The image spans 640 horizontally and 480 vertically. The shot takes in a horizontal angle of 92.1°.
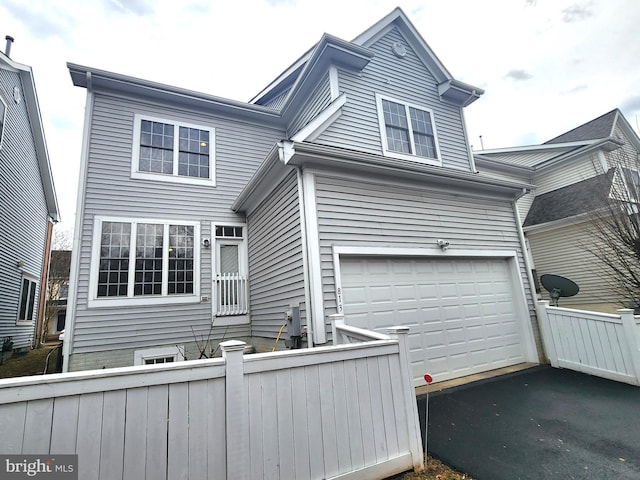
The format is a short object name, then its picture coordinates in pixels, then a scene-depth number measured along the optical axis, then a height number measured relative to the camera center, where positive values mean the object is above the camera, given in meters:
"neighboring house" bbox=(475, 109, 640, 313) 9.61 +2.97
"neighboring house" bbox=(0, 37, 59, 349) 8.92 +4.15
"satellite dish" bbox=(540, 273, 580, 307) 8.07 -0.17
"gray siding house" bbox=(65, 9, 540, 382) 5.21 +1.59
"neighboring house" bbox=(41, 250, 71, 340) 19.57 +2.01
